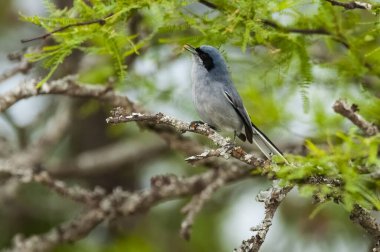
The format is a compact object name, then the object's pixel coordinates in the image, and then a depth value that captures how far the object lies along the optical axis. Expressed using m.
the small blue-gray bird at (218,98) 8.60
